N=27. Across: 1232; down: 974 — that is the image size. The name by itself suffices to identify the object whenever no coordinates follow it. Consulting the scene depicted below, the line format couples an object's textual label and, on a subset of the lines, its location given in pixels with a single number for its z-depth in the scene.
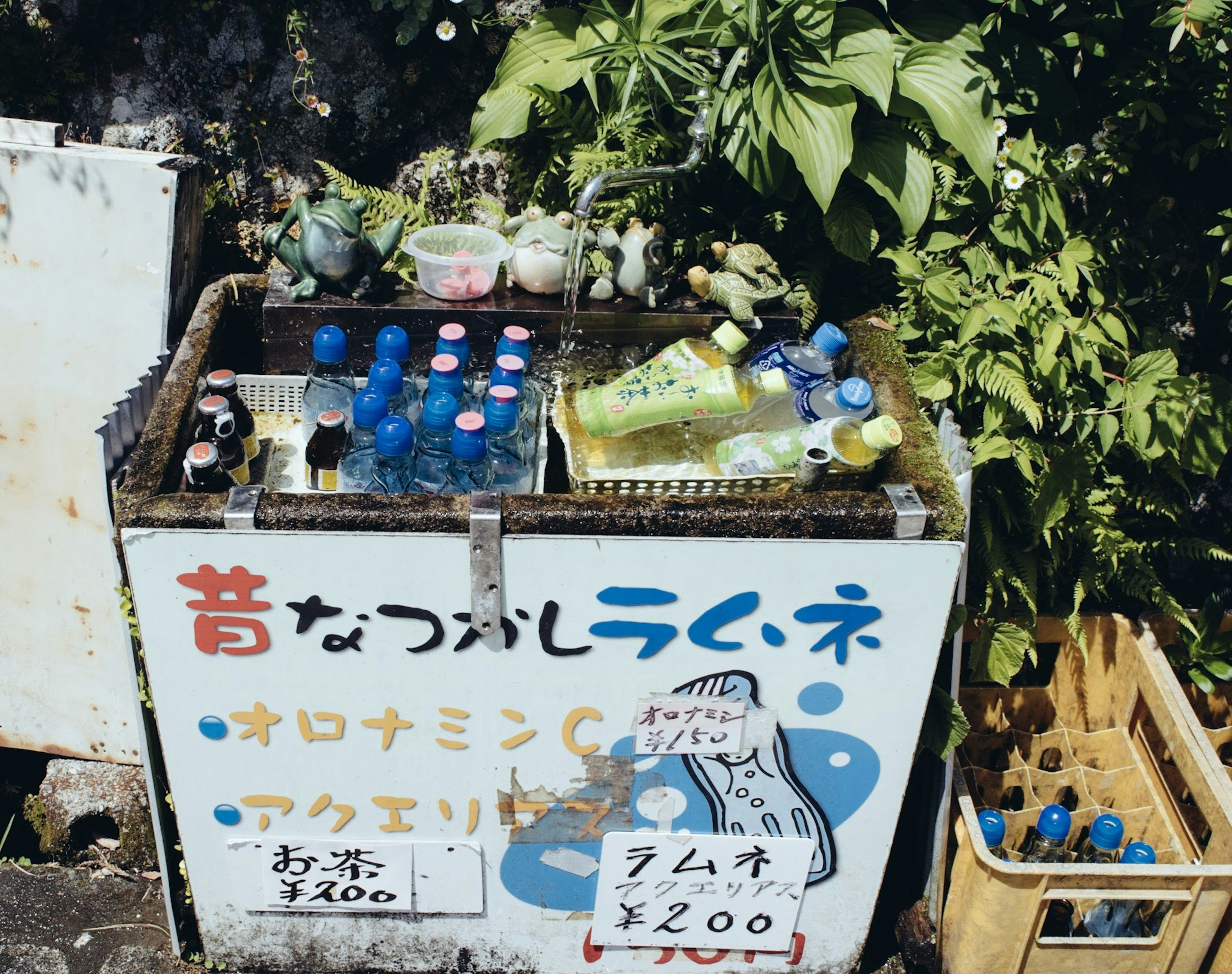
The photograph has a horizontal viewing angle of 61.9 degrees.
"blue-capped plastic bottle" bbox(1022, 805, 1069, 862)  2.77
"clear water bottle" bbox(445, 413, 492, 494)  2.21
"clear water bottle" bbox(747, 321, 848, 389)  2.55
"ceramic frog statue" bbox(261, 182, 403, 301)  2.65
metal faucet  2.58
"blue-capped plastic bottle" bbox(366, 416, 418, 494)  2.19
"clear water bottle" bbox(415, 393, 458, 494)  2.31
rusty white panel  2.82
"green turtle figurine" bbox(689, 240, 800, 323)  2.74
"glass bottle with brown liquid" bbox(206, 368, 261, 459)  2.45
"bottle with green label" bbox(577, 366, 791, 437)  2.41
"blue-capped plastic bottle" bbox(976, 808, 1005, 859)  2.77
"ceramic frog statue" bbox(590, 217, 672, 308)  2.77
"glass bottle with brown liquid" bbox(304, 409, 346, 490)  2.38
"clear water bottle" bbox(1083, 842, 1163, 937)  2.81
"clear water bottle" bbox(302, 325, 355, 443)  2.56
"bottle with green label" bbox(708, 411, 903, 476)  2.31
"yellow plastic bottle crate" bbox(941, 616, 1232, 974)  2.57
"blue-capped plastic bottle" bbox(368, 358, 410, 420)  2.40
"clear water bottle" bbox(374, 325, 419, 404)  2.57
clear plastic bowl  2.74
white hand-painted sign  2.14
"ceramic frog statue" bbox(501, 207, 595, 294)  2.74
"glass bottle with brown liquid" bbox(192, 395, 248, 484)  2.35
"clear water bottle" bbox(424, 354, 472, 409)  2.44
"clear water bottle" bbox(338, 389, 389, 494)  2.29
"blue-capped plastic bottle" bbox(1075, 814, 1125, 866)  2.70
